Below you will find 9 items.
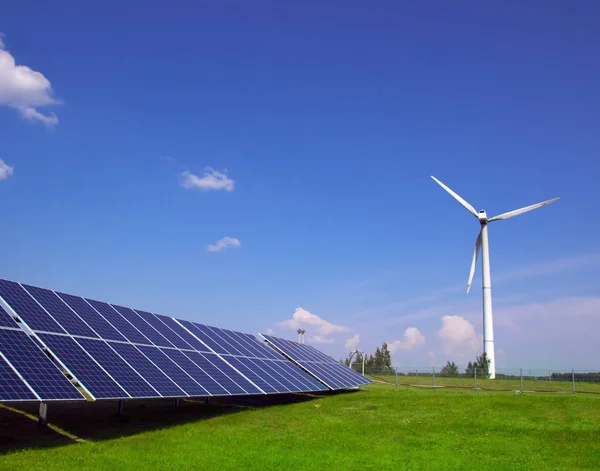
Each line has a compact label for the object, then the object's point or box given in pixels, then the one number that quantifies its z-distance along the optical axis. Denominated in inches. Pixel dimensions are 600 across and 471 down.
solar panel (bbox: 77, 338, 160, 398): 772.6
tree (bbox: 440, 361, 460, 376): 2382.3
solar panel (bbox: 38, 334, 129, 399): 706.8
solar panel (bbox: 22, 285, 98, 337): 844.6
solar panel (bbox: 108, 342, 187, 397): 837.4
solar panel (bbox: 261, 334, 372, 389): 1578.5
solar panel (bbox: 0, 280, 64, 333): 773.3
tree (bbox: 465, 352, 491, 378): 2258.2
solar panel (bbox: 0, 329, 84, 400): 634.8
